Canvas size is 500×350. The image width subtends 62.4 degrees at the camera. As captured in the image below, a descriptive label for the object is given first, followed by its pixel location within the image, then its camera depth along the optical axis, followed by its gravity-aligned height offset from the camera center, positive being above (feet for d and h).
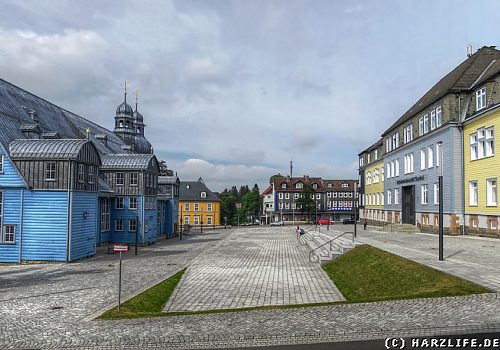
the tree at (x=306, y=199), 291.99 +1.22
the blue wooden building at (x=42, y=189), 80.23 +2.16
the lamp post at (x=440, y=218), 51.52 -2.21
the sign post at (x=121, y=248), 40.14 -4.67
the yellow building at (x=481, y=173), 92.17 +6.63
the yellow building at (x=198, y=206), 268.41 -3.64
